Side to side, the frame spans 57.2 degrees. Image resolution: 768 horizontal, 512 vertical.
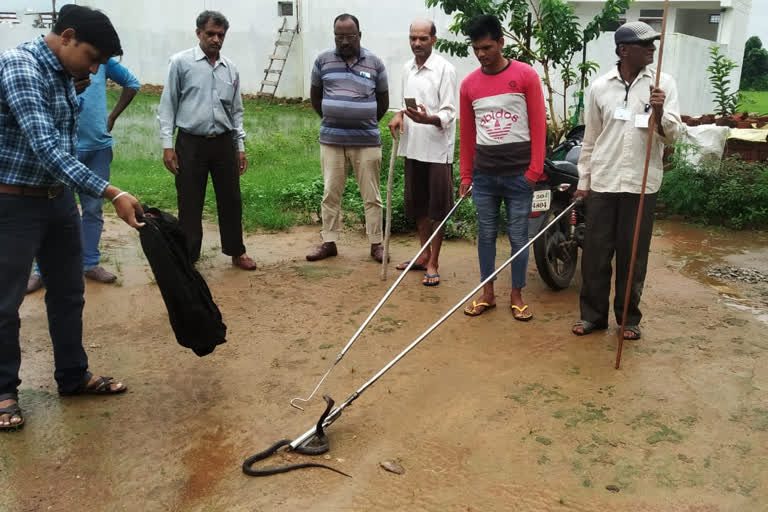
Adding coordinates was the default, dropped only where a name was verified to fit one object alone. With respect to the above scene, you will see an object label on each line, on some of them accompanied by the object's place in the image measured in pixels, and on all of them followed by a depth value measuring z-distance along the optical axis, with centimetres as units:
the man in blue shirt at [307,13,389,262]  592
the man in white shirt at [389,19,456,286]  554
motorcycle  520
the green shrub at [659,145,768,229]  754
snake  307
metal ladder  2045
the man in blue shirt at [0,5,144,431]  311
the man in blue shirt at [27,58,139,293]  529
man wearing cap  414
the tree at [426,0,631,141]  859
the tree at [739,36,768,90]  3347
